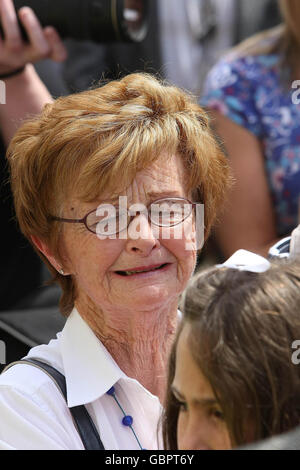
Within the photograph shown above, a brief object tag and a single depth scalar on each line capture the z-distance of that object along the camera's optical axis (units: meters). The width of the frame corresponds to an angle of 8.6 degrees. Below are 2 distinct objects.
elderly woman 1.97
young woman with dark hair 1.81
